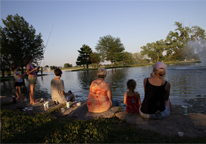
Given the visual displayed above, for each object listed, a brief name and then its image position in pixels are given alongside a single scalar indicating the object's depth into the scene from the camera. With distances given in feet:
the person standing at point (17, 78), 22.90
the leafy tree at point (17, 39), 97.96
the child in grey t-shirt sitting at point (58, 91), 18.12
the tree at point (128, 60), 293.96
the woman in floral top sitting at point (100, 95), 13.82
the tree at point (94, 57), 213.25
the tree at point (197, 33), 225.76
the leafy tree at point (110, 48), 213.03
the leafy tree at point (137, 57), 356.59
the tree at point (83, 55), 205.98
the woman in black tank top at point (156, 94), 11.09
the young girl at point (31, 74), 19.64
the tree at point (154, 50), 277.09
